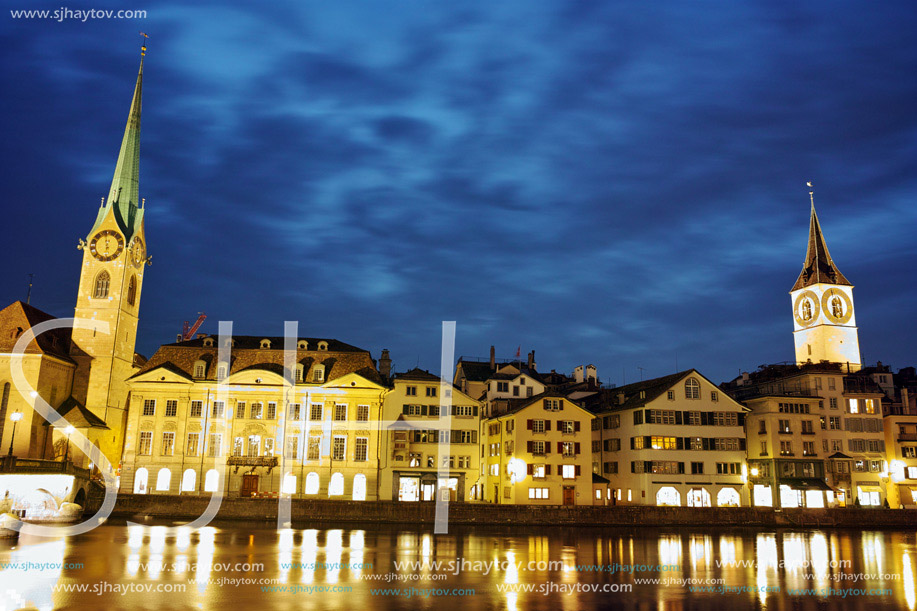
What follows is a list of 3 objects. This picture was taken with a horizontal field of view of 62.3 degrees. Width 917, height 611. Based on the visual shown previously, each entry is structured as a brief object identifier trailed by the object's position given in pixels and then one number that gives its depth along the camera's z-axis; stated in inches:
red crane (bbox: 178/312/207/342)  4355.3
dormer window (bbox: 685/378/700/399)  3122.5
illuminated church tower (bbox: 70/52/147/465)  3139.8
